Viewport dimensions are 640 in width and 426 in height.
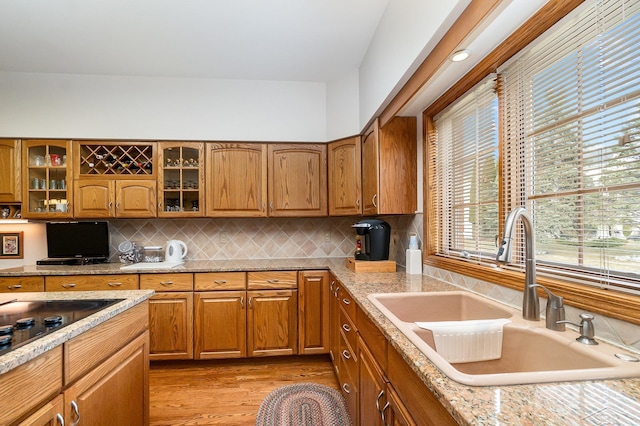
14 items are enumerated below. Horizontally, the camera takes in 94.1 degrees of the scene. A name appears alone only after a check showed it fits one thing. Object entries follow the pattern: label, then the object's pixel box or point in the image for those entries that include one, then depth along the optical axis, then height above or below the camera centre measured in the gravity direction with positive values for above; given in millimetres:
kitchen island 823 -523
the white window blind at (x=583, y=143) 883 +251
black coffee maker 2344 -173
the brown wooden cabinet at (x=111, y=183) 2758 +318
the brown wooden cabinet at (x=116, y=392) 1048 -707
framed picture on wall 2918 -266
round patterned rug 1875 -1294
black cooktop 904 -371
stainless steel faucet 957 -242
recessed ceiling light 1331 +732
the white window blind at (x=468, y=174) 1541 +236
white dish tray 1062 -449
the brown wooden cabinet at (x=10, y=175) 2686 +387
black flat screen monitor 2803 -208
